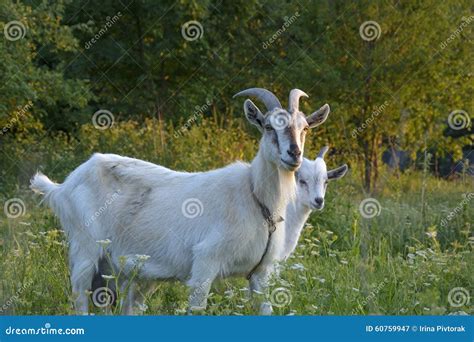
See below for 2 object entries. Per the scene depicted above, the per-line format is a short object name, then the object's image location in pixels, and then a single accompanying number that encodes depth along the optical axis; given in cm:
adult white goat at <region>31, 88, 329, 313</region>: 692
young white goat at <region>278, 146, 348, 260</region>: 833
